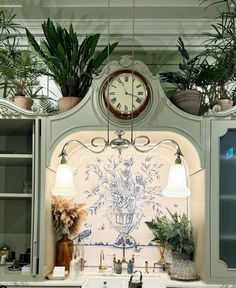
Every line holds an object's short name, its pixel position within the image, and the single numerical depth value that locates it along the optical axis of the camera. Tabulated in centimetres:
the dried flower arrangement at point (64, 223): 252
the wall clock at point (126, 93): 232
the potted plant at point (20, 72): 245
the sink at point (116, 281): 237
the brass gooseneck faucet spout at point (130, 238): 265
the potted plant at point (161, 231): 257
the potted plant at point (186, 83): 236
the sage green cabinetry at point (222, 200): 225
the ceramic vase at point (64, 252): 250
